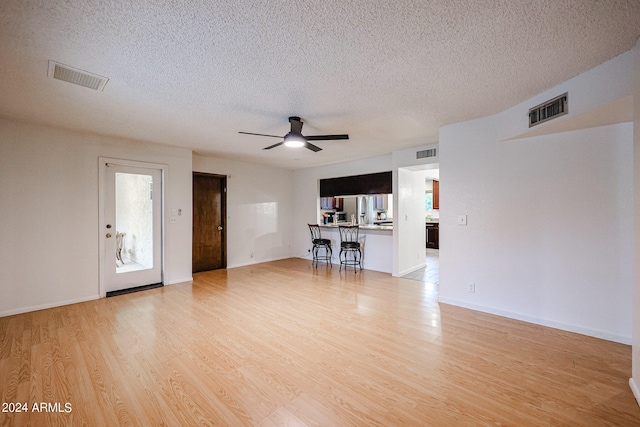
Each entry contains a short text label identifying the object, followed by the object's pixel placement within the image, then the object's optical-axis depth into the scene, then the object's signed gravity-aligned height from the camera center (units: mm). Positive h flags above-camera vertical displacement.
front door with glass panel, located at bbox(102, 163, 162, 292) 4179 -224
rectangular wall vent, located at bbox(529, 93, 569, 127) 2449 +981
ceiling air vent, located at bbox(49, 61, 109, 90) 2171 +1181
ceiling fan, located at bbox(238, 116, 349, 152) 3195 +915
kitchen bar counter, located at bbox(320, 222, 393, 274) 5645 -774
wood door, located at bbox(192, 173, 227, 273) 5734 -215
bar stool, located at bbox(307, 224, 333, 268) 6436 -822
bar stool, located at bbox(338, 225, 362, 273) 5840 -748
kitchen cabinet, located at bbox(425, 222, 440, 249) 8648 -745
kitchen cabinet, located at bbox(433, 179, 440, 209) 8961 +612
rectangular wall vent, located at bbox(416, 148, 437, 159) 4672 +1032
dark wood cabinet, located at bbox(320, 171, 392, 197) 5695 +624
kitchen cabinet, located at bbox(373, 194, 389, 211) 7137 +228
